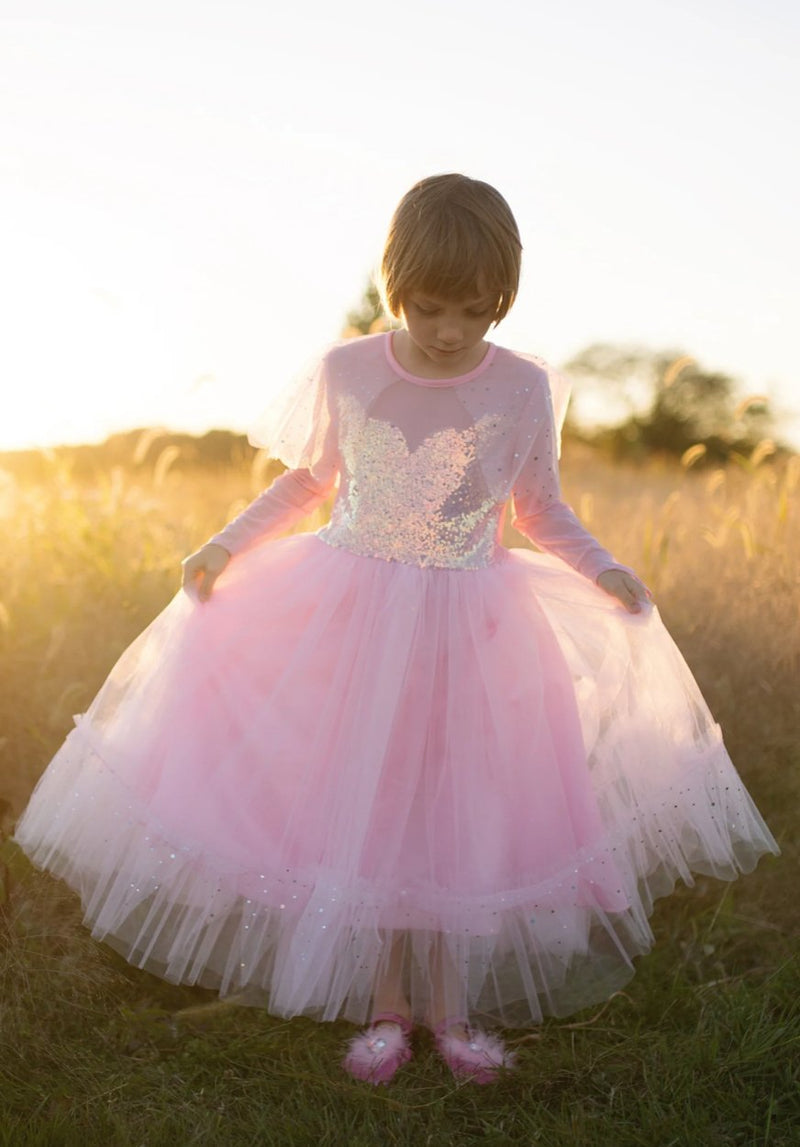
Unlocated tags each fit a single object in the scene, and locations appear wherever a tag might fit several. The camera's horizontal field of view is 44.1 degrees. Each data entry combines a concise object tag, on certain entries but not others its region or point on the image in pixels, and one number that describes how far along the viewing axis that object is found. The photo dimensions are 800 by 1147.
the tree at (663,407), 17.83
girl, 2.30
